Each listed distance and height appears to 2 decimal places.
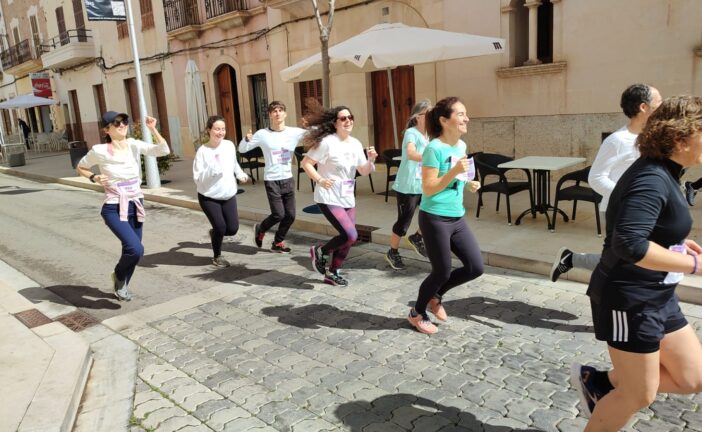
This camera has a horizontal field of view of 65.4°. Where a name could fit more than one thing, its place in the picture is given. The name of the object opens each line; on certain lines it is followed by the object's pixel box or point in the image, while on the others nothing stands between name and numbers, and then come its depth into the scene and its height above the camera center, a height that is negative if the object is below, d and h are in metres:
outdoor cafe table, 6.51 -0.80
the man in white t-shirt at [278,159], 6.50 -0.48
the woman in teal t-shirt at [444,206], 3.86 -0.71
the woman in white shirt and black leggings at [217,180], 6.05 -0.62
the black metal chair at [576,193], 6.20 -1.10
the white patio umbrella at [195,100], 14.49 +0.65
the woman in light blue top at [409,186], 5.65 -0.80
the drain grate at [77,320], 4.87 -1.68
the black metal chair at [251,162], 12.03 -0.88
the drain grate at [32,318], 4.83 -1.61
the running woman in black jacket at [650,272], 2.11 -0.73
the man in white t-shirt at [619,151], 3.91 -0.42
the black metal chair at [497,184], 7.02 -1.07
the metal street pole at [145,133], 12.58 -0.11
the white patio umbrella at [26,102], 24.17 +1.56
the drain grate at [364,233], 7.22 -1.57
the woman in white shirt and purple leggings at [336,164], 5.15 -0.46
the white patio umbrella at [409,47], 7.86 +0.88
